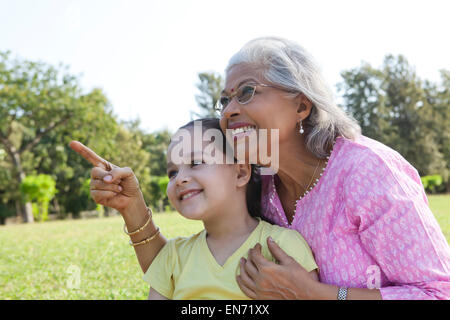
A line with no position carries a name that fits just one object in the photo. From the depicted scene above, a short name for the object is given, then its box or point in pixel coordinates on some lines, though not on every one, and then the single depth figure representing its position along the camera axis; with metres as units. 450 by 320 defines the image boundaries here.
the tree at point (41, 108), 25.66
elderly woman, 1.81
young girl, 2.04
